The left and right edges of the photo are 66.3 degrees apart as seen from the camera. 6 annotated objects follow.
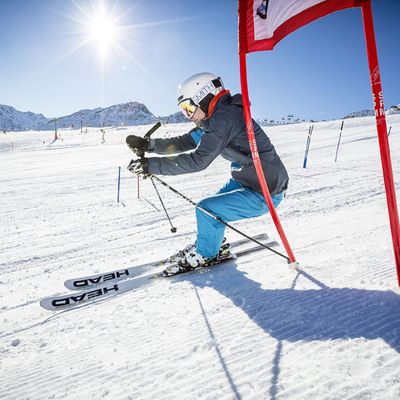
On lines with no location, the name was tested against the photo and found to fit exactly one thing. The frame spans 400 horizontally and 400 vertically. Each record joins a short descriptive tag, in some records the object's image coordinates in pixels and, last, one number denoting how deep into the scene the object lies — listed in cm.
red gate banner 259
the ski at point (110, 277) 384
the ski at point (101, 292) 326
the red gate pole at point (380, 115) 229
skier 322
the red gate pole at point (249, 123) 312
